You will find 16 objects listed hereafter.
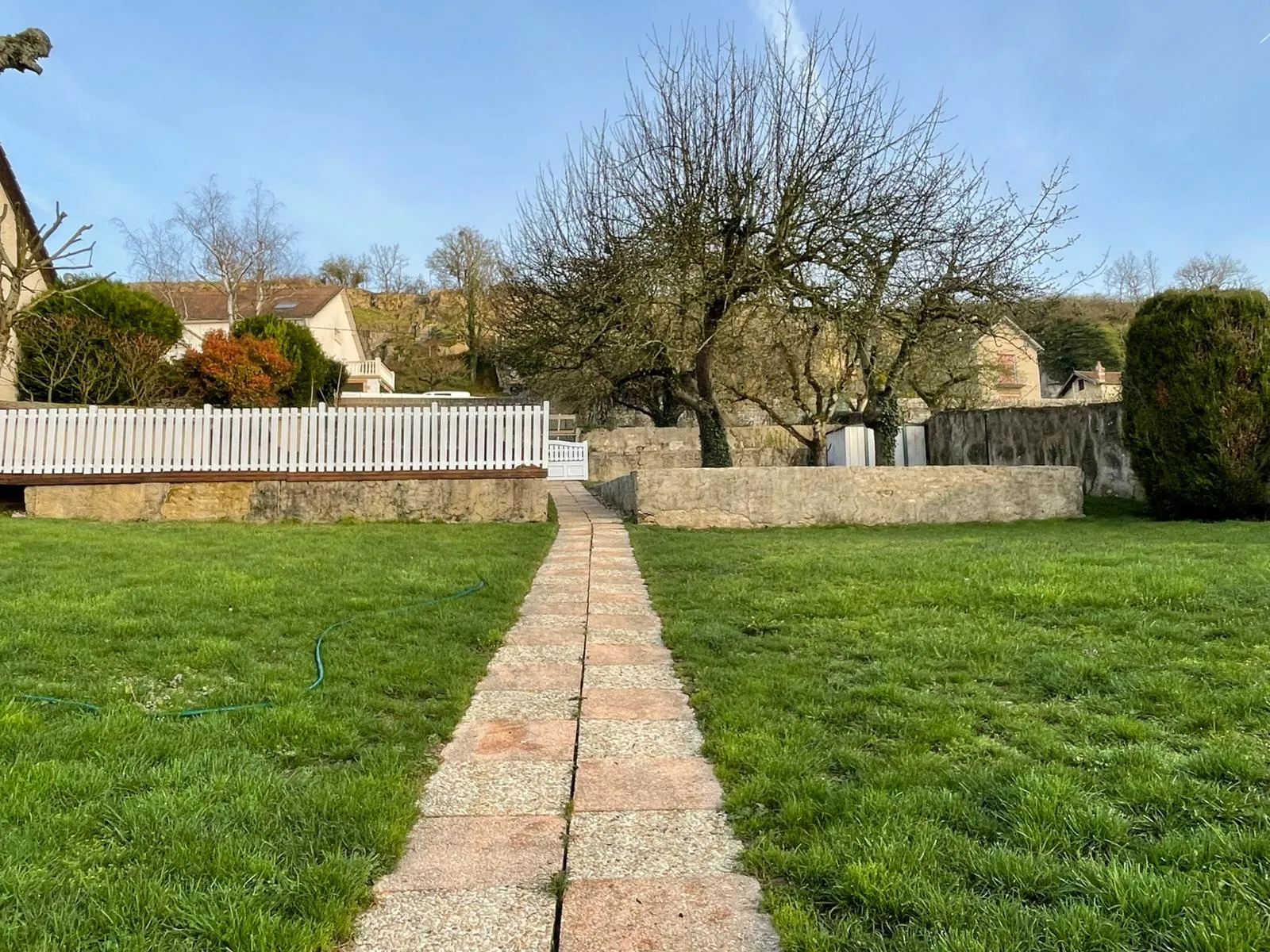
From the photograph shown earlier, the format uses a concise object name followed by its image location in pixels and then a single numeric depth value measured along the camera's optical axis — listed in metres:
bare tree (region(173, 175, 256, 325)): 35.41
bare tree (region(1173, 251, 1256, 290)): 29.84
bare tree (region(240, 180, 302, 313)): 36.44
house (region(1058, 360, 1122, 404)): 29.12
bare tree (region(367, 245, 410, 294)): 59.66
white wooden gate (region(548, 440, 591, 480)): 20.81
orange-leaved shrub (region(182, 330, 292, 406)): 19.17
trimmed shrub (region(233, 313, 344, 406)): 23.84
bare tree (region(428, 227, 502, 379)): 44.25
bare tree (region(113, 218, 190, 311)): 36.69
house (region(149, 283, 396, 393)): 36.84
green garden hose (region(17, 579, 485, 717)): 2.79
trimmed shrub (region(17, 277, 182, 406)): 15.83
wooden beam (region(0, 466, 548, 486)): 9.84
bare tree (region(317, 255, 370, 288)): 59.81
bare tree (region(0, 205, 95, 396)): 10.99
